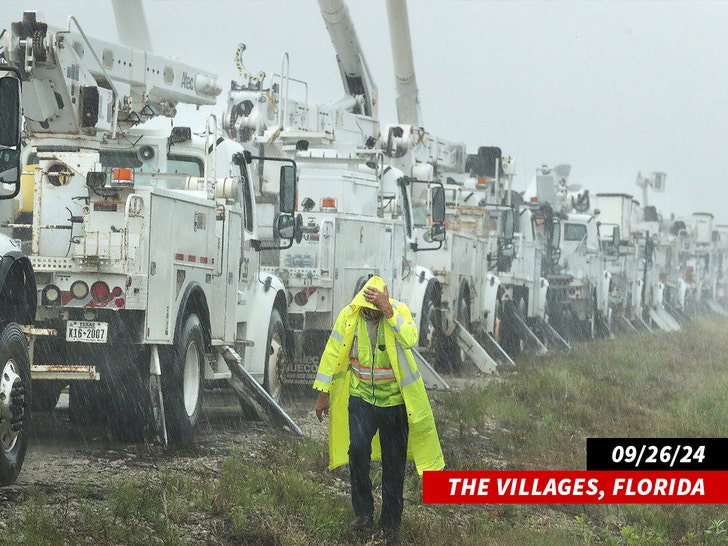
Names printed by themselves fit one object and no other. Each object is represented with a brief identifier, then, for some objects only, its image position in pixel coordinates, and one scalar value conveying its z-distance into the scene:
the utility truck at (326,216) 27.72
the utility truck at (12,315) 14.30
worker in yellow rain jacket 15.28
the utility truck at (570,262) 55.78
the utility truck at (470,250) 38.41
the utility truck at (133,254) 17.86
